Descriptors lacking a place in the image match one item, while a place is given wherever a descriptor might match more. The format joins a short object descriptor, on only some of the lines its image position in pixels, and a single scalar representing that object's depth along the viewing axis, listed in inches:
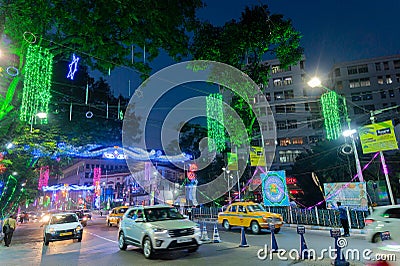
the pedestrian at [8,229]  598.9
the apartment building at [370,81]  2309.3
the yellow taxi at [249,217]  592.7
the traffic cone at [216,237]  472.1
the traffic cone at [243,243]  421.5
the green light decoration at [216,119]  905.5
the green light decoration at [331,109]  733.9
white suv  353.4
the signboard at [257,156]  820.0
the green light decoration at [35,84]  479.5
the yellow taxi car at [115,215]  945.5
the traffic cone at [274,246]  367.2
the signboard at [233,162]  958.2
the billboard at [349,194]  631.2
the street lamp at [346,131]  567.7
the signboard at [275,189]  759.1
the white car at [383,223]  373.1
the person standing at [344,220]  533.0
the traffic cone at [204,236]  476.8
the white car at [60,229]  567.8
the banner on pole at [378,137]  567.5
